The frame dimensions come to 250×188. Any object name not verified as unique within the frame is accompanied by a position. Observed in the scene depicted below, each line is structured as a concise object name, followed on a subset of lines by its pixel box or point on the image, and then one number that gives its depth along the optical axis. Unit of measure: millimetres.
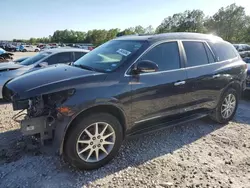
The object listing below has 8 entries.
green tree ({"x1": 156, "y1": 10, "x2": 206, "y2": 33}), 63369
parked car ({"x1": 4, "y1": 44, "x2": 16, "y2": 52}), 39844
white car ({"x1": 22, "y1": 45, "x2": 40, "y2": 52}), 43844
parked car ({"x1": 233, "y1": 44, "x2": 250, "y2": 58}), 20709
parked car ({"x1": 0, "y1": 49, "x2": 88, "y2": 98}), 5984
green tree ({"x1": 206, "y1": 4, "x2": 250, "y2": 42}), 50406
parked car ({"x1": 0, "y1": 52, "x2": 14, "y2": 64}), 12012
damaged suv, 2740
